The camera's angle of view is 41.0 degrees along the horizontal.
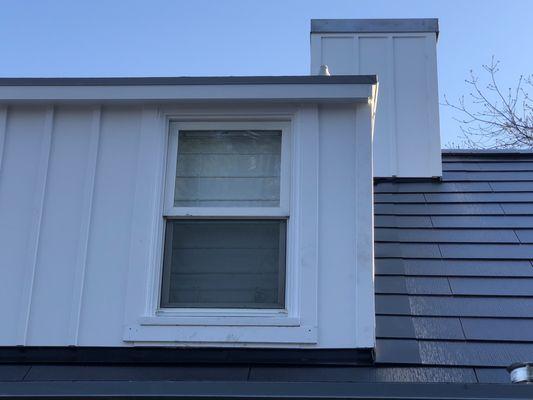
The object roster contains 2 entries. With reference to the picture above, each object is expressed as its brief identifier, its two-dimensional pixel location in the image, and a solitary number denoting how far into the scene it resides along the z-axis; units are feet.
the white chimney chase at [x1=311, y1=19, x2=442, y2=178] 18.20
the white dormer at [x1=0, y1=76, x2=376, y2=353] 10.98
